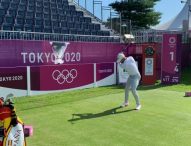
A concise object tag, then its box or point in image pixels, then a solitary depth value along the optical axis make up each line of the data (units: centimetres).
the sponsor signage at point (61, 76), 1462
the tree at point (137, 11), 3578
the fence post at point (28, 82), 1416
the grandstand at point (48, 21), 1741
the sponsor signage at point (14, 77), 1330
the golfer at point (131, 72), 1144
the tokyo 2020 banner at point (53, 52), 1384
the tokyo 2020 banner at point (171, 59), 1881
